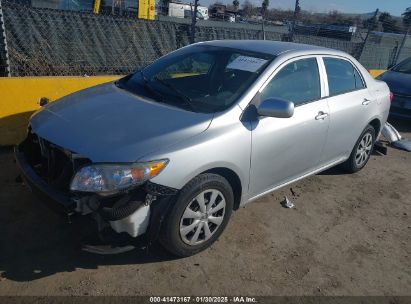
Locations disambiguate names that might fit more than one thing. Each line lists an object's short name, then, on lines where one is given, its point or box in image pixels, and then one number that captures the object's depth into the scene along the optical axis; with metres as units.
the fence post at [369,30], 10.54
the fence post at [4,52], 5.94
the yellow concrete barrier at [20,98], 4.93
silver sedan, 2.75
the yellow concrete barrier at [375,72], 10.23
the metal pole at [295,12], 8.49
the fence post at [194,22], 7.43
